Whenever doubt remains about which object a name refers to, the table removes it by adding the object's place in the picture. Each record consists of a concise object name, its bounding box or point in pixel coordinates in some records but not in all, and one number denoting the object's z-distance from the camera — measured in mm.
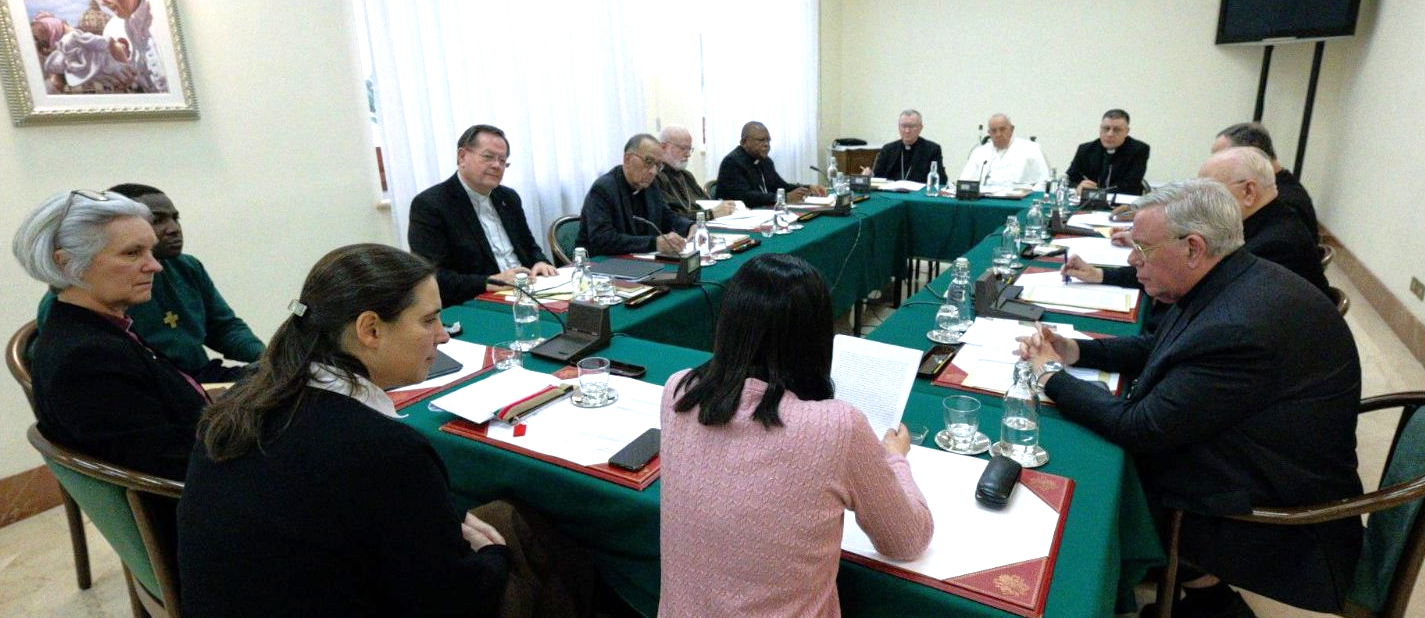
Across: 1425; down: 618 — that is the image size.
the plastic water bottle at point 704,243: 2871
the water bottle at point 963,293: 1969
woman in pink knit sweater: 933
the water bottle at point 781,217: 3494
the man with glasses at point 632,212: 3039
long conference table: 1006
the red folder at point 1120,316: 2023
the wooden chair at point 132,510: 1200
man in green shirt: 1972
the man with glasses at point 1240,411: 1313
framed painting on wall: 2281
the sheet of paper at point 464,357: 1670
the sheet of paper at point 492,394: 1474
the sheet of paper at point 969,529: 1013
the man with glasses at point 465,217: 2709
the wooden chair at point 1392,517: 1239
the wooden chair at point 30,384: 1639
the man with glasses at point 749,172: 4645
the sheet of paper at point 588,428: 1354
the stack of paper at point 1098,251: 2662
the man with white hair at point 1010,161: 5145
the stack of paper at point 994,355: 1604
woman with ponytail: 884
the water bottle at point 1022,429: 1281
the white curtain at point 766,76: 5531
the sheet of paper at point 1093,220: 3352
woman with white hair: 1290
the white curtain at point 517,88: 3344
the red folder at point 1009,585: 931
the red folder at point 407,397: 1564
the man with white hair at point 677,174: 3998
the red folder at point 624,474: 1248
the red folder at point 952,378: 1591
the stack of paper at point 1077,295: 2143
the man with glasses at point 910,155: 5453
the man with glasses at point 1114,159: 4781
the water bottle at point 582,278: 2324
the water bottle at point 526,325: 1892
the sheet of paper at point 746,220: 3533
